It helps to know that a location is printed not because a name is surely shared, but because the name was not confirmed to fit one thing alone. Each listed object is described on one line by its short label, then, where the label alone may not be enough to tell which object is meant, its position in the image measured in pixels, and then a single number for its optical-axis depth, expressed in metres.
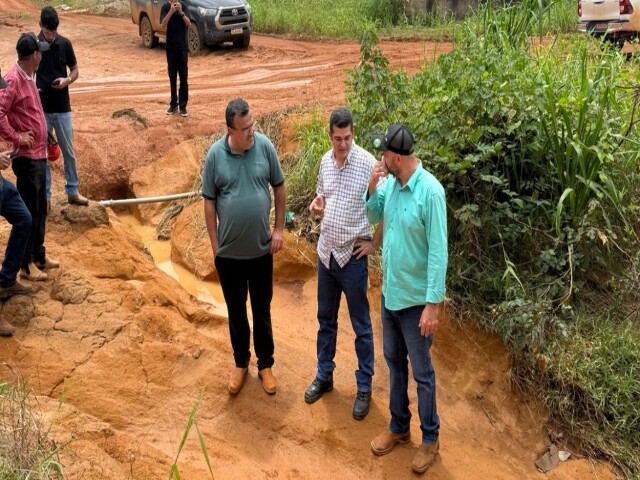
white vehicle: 9.70
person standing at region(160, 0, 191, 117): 9.03
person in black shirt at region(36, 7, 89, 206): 5.93
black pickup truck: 13.29
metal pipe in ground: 7.12
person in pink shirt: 4.84
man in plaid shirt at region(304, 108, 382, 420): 4.45
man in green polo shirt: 4.37
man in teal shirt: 3.89
